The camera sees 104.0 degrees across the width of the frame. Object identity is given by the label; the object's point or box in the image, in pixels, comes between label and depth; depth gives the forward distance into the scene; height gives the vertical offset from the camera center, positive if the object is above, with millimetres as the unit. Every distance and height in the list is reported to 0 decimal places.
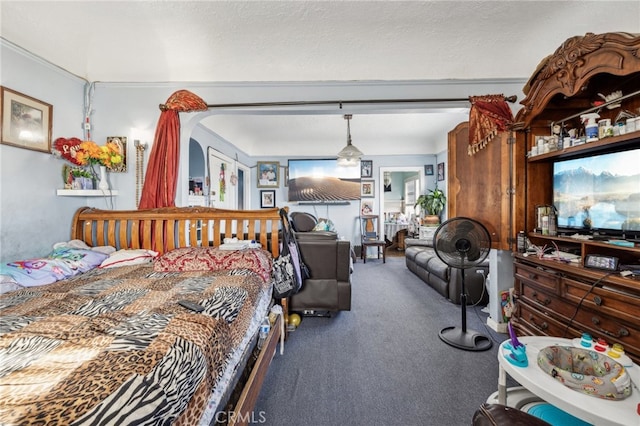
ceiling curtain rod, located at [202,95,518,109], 2562 +1173
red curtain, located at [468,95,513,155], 2248 +898
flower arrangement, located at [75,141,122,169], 2266 +557
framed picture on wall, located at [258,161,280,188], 6020 +984
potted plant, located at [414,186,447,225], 5445 +221
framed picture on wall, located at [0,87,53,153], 1860 +740
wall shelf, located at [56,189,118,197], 2263 +205
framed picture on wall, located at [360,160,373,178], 6062 +1114
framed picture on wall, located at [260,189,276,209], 6098 +407
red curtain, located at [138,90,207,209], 2529 +593
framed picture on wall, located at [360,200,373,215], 6043 +193
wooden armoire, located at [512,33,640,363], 1373 +106
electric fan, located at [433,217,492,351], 2186 -303
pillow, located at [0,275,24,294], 1551 -442
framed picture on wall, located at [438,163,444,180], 5594 +998
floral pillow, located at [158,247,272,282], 2023 -387
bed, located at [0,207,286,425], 634 -456
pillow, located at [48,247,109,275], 1963 -351
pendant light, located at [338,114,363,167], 3900 +935
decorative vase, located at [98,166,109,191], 2474 +321
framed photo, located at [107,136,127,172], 2605 +693
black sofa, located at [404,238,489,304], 3025 -829
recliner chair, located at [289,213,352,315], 2668 -670
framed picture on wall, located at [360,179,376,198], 6051 +653
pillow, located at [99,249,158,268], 2119 -383
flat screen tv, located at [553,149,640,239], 1526 +148
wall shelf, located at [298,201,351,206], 5961 +285
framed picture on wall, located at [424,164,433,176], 5941 +1095
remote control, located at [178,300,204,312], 1178 -440
